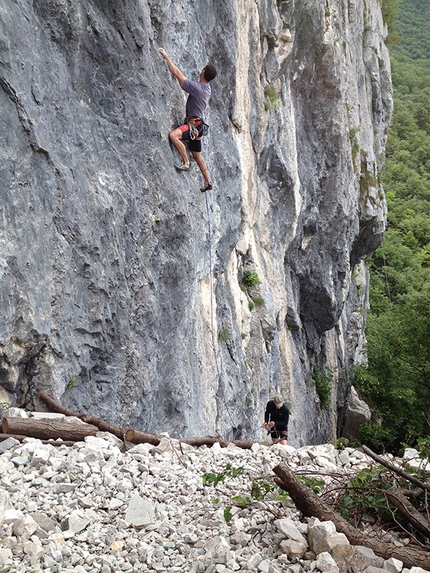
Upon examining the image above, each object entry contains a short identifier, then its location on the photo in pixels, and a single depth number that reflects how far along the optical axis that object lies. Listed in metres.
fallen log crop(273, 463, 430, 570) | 3.61
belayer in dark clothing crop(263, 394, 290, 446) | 9.53
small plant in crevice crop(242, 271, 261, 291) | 12.72
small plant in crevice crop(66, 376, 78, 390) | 6.20
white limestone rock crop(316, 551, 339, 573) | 3.42
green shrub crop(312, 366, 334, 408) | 19.53
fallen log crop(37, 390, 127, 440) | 5.70
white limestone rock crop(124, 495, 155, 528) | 4.06
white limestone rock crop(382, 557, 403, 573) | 3.46
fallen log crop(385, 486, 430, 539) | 3.92
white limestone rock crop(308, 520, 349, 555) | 3.59
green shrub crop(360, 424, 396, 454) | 19.73
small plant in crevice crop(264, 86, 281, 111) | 13.13
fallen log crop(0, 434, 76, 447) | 4.91
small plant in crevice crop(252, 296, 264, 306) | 12.89
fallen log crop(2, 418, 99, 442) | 5.00
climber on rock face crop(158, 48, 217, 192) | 8.23
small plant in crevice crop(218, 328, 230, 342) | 10.54
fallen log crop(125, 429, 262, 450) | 5.69
